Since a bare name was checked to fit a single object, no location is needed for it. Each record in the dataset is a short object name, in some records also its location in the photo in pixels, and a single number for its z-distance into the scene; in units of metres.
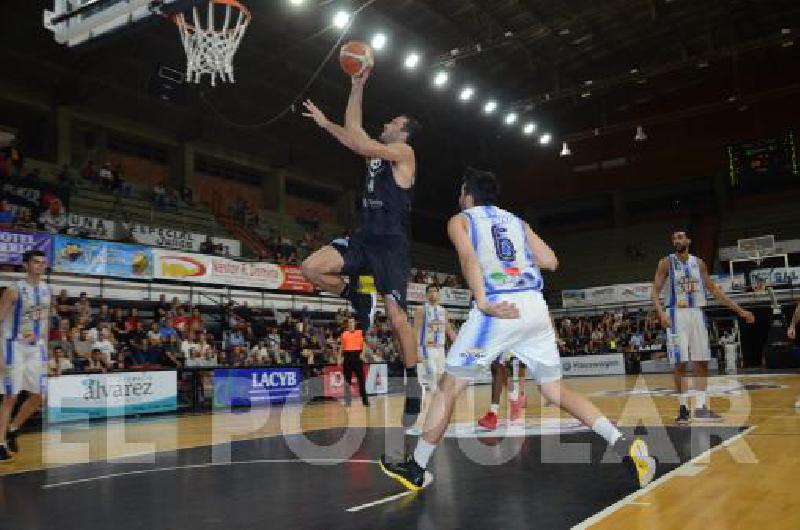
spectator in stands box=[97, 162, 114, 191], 20.23
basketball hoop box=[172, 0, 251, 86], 11.99
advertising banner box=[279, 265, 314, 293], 20.42
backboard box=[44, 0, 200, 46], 10.27
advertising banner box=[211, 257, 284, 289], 18.33
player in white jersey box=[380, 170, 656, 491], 3.78
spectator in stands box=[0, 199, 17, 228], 14.92
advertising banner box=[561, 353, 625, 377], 23.83
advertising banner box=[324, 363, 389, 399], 17.06
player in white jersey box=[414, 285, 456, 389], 10.77
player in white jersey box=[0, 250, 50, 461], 6.96
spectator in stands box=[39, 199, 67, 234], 15.87
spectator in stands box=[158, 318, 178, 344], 15.10
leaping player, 5.38
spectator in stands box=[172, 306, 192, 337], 15.90
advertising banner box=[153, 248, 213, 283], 16.70
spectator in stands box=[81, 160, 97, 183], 20.17
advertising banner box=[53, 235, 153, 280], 14.79
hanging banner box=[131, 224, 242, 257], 18.31
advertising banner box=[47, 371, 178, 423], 11.46
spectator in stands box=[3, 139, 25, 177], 17.05
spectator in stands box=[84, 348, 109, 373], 13.11
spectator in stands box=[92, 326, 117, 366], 13.71
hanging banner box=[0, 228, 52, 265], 13.83
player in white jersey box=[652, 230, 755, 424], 7.31
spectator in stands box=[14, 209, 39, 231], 15.20
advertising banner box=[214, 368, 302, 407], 14.41
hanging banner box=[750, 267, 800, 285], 25.09
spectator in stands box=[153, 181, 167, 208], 21.16
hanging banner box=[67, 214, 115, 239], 16.78
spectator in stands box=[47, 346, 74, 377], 11.74
